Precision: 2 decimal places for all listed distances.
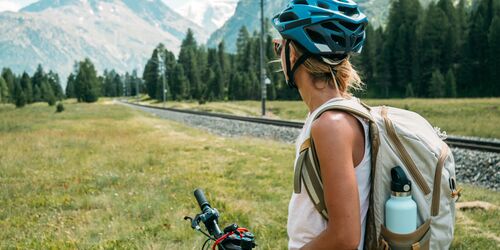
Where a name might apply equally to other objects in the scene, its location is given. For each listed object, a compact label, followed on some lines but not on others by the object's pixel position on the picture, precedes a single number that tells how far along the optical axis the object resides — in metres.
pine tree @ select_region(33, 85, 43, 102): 139.38
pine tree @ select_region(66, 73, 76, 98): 176.75
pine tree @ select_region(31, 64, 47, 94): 154.04
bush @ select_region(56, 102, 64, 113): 60.08
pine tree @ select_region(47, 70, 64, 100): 154.12
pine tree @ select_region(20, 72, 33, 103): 130.00
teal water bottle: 1.78
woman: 1.72
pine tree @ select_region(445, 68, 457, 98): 67.69
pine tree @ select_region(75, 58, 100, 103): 123.44
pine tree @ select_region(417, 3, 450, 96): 75.25
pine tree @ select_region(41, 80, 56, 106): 126.59
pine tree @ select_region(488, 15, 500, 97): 66.94
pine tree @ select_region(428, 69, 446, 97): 67.56
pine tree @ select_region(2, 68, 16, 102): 137.64
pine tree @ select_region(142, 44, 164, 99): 126.11
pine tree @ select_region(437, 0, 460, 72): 74.06
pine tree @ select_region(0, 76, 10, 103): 131.93
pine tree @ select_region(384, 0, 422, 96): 79.76
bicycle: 2.03
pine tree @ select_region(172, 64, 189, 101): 110.69
